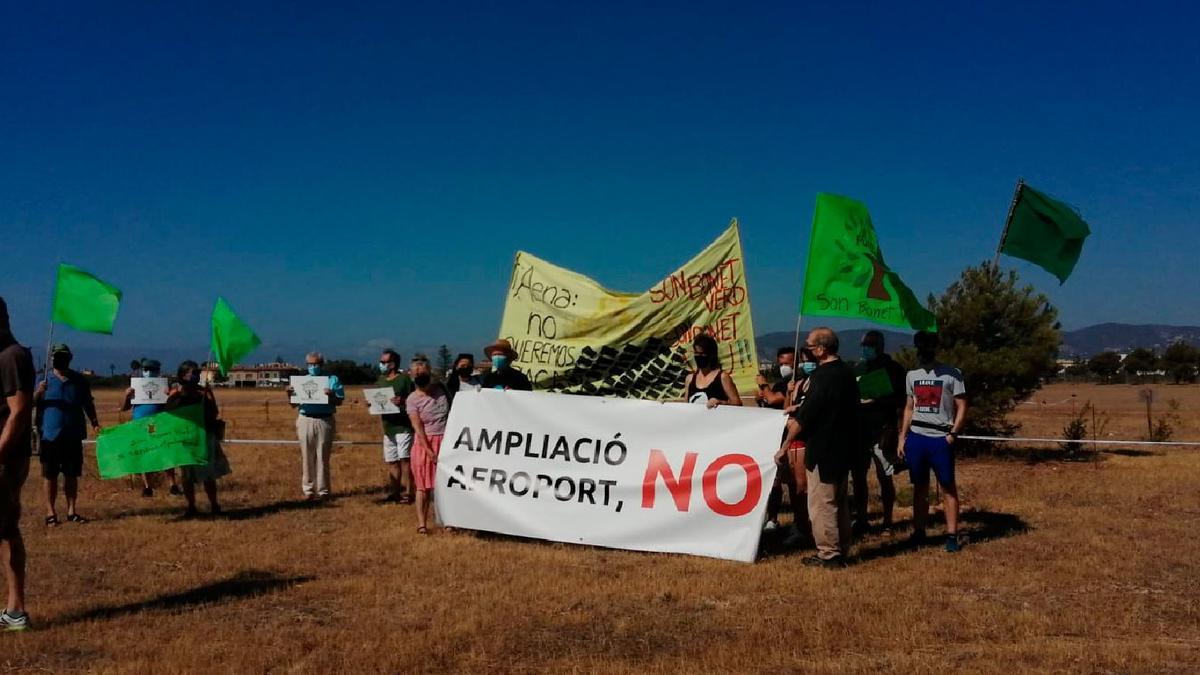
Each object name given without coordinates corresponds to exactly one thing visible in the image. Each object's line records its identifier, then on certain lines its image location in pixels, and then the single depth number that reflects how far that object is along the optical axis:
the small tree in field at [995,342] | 17.83
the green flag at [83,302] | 12.33
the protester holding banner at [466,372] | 11.80
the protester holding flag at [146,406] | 12.31
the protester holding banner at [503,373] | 10.23
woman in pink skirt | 10.08
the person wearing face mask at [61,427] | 10.66
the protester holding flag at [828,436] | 8.13
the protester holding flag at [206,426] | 11.37
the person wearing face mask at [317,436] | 12.46
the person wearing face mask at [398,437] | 12.28
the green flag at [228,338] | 12.97
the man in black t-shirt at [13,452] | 6.03
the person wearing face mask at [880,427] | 9.75
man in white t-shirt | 8.87
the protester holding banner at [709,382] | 9.09
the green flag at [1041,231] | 11.17
